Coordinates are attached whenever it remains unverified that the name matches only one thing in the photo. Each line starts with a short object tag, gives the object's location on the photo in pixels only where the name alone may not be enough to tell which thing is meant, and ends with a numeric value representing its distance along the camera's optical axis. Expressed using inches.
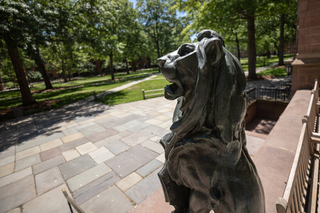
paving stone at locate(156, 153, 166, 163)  195.6
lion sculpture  46.4
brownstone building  276.8
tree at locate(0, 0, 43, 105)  333.4
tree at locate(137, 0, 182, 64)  1471.5
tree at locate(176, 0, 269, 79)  474.0
